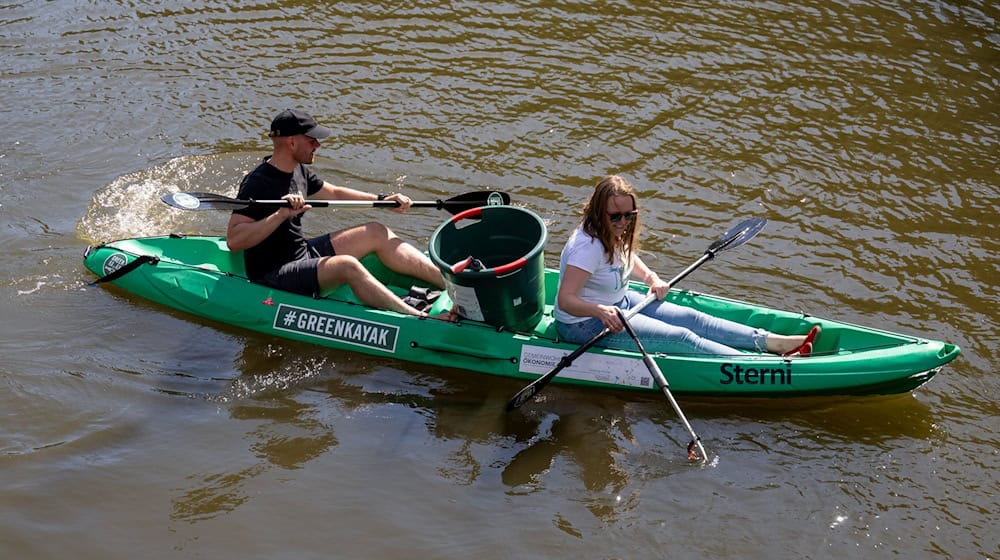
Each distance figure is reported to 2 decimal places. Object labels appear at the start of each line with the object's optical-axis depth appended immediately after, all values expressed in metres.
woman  6.84
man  7.79
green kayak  7.08
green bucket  7.21
